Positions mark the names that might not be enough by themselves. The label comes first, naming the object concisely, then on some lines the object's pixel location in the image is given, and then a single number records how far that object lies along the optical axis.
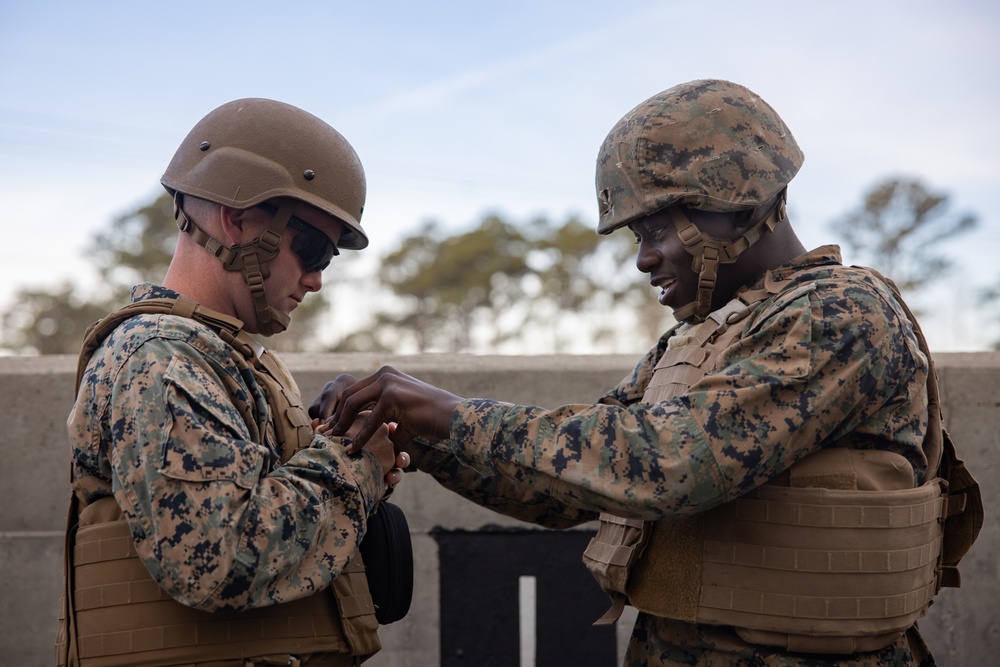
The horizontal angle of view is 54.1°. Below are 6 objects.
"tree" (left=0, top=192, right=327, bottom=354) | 26.27
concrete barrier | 4.50
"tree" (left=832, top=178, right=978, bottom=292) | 30.42
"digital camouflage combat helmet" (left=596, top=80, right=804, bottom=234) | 2.95
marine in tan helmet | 2.42
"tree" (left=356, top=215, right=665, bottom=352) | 29.81
